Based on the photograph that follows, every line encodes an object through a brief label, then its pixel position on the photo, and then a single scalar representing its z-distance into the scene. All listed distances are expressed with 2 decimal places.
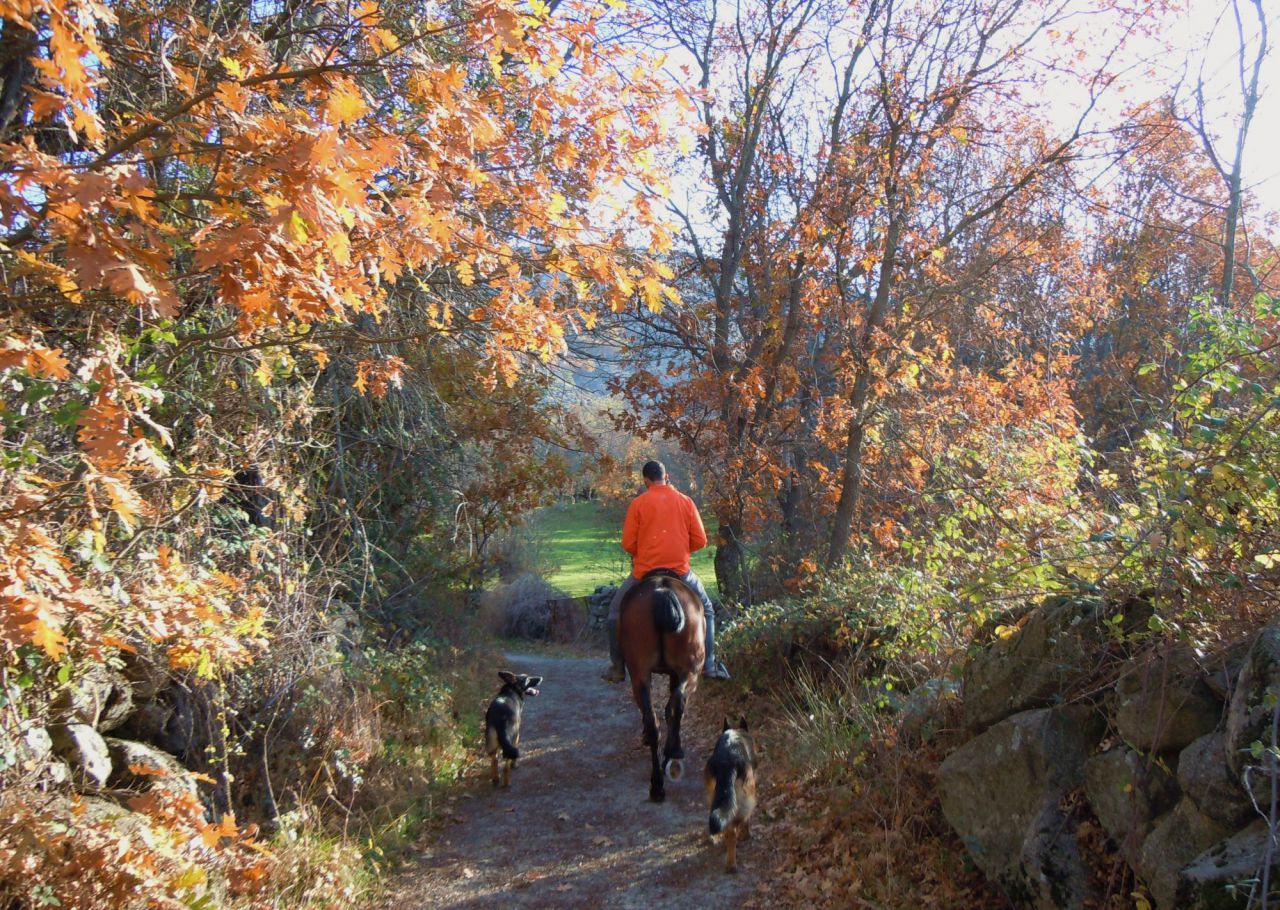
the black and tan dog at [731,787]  6.37
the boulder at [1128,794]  4.34
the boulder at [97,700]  5.43
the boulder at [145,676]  6.05
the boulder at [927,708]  6.53
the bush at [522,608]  22.88
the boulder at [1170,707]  4.28
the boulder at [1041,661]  5.17
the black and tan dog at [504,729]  8.94
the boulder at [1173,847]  3.94
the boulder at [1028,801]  4.75
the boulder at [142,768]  5.51
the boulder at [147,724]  6.24
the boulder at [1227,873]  3.55
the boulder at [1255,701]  3.71
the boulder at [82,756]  5.30
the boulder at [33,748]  4.88
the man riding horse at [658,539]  9.02
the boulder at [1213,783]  3.83
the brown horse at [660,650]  8.38
